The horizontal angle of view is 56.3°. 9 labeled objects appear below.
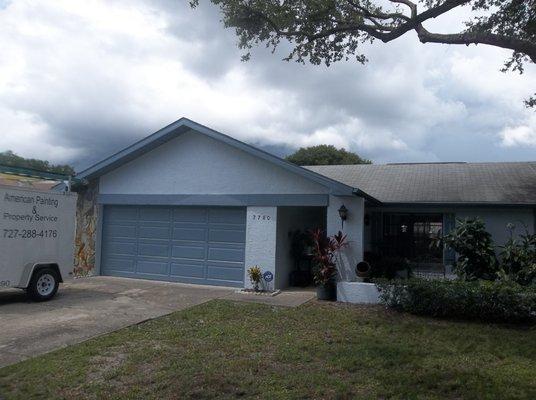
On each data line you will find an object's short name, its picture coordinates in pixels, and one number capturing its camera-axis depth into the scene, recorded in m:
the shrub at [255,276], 12.73
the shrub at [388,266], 14.38
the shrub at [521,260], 10.94
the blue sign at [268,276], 12.84
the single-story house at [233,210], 12.98
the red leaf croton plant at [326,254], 11.70
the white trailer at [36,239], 10.15
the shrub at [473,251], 12.31
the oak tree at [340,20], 11.21
